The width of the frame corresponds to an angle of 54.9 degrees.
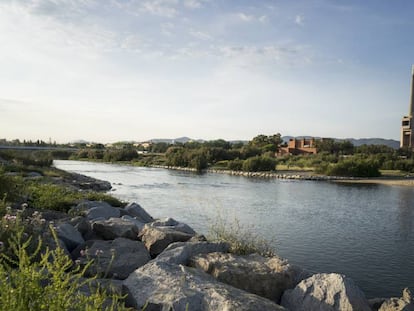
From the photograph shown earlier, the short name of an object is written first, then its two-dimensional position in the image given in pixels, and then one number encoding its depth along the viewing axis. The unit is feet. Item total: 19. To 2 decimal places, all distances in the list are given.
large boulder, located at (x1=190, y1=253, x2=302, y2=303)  18.62
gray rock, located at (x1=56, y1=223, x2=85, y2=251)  21.99
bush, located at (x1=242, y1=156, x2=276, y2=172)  206.98
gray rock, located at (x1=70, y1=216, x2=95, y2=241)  25.91
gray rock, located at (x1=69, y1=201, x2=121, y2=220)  32.60
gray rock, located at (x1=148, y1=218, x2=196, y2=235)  31.13
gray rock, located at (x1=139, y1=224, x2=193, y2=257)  23.97
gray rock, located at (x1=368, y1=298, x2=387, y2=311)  20.29
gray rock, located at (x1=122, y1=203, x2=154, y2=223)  41.19
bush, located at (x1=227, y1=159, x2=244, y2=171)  216.33
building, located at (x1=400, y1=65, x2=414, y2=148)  352.28
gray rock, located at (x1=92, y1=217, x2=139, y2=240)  25.71
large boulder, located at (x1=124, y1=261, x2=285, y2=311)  14.71
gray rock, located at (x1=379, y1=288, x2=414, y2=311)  18.33
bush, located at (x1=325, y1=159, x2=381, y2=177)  178.91
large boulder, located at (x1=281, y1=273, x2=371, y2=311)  16.97
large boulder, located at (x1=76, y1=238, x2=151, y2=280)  19.53
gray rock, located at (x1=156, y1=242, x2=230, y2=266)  19.51
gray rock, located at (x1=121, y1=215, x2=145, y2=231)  31.68
